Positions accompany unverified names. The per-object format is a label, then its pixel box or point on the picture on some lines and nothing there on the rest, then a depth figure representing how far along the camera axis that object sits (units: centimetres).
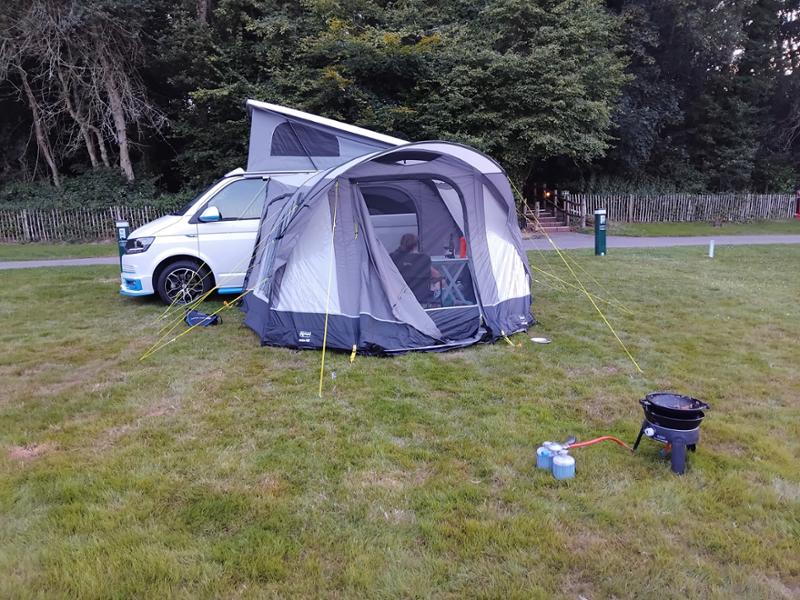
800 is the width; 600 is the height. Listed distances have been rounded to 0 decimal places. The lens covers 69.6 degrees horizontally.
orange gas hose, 353
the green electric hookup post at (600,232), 1223
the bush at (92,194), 1666
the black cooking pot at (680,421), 315
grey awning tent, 552
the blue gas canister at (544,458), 334
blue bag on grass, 662
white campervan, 740
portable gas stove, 317
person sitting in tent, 614
